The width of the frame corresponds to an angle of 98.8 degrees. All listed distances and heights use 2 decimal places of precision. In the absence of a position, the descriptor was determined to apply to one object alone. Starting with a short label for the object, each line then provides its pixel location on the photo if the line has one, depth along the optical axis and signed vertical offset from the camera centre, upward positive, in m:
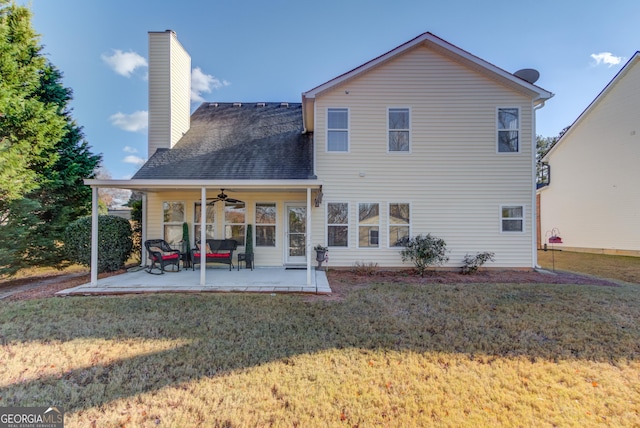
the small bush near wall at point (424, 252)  8.42 -0.95
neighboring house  12.95 +2.51
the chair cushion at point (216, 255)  8.41 -1.04
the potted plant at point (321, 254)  8.72 -1.04
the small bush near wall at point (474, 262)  8.70 -1.28
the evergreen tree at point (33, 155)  7.80 +2.10
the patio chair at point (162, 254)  8.02 -1.01
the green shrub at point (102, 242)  7.93 -0.62
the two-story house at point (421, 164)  9.02 +1.90
